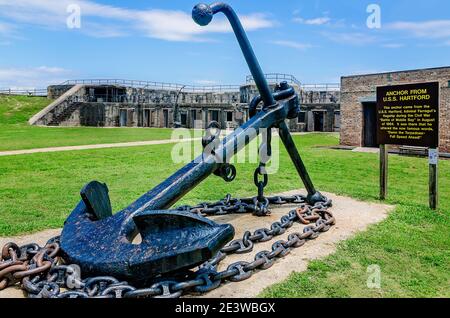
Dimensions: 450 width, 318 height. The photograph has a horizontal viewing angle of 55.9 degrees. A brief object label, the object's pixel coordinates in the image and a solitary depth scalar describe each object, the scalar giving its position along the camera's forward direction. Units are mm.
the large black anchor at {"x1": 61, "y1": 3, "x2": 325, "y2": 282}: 2816
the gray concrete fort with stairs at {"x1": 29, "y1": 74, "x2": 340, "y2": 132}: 34438
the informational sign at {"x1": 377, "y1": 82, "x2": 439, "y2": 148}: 6211
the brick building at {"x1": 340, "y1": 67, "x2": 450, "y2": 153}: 17531
